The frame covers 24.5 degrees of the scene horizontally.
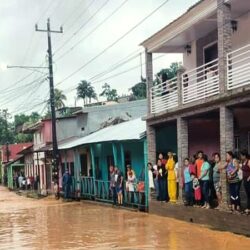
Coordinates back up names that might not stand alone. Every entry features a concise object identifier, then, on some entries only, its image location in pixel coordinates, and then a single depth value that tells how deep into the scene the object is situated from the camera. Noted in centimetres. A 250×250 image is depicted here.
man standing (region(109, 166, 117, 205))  2356
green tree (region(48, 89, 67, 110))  7709
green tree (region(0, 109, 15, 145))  9329
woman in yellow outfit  1877
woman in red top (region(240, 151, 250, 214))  1395
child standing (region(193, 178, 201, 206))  1680
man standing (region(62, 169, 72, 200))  3122
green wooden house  2239
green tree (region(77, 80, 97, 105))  8181
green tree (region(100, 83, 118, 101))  7986
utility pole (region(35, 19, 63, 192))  3262
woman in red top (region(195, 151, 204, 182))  1666
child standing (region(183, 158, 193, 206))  1727
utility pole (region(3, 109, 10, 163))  8991
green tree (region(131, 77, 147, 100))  6575
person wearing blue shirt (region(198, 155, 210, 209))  1622
